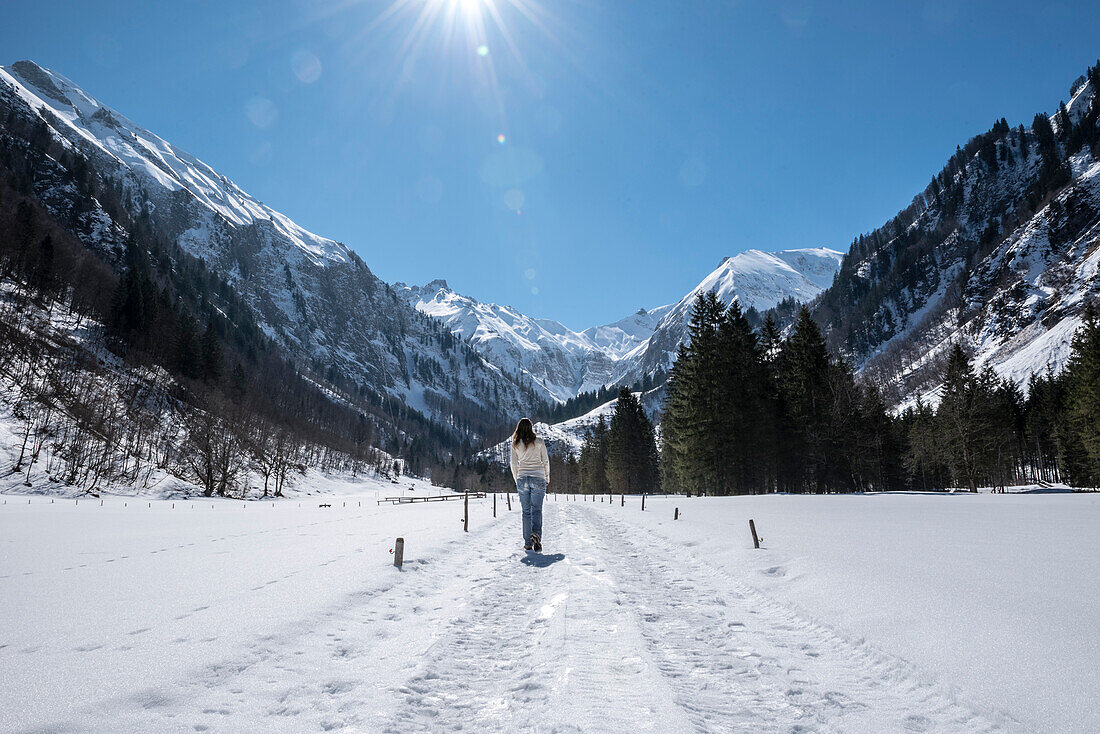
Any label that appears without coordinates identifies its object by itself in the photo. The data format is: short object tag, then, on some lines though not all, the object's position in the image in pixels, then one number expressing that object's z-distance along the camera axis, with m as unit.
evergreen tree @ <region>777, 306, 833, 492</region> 34.81
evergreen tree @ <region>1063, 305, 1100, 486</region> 33.00
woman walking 10.88
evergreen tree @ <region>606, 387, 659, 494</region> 65.31
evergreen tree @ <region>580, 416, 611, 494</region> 81.81
